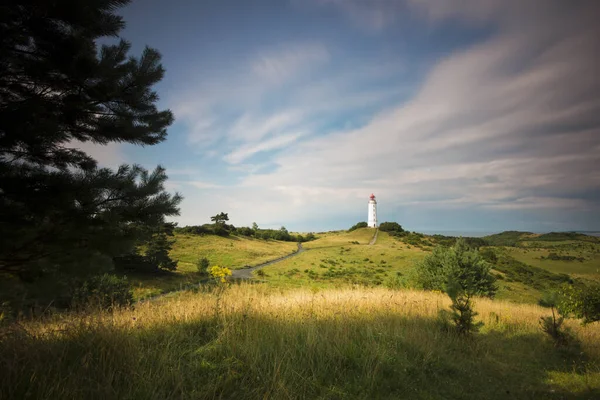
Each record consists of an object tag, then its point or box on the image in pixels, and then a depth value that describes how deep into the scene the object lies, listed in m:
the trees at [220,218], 76.12
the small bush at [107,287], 12.34
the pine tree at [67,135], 3.31
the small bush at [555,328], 6.66
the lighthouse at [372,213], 112.28
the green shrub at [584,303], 9.05
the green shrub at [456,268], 23.05
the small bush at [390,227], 100.73
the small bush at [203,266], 32.47
